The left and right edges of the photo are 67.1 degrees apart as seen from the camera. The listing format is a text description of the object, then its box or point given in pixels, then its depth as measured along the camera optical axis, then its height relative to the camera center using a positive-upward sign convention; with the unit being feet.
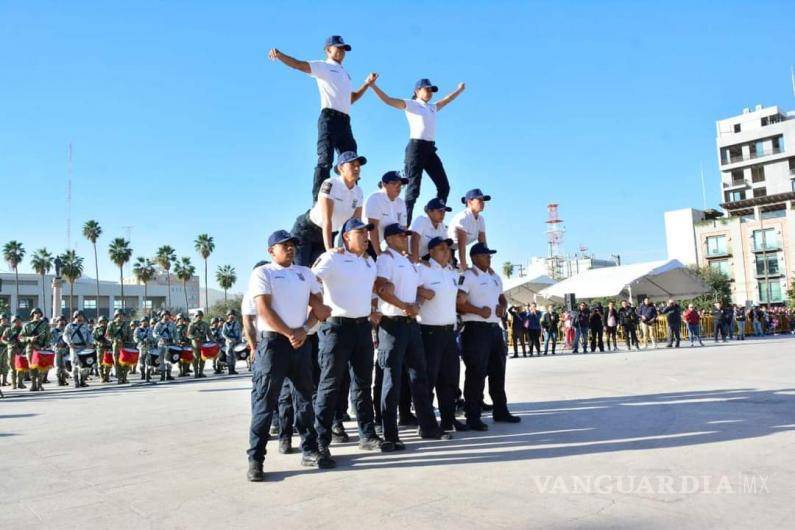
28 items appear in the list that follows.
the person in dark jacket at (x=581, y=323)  74.02 -1.13
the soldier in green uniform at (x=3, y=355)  54.95 -1.01
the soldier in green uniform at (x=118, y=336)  56.13 +0.19
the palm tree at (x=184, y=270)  252.42 +27.11
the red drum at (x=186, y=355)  58.95 -1.98
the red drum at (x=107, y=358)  56.85 -1.82
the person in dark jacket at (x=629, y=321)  75.36 -1.17
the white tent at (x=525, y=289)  96.73 +4.65
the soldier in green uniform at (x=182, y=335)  60.91 -0.02
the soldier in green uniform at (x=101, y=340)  56.49 -0.09
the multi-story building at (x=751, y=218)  205.57 +32.37
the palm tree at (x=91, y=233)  244.63 +43.17
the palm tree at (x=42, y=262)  251.39 +33.49
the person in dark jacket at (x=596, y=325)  75.36 -1.48
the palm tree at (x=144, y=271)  253.44 +27.77
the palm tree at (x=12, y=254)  252.42 +37.65
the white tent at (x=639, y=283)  82.98 +4.11
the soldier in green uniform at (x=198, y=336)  60.29 -0.22
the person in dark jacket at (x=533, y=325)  74.18 -1.03
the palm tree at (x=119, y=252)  236.43 +33.87
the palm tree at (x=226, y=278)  273.95 +24.91
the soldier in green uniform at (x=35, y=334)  52.39 +0.79
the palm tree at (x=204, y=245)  255.29 +37.51
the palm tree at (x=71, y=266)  227.61 +28.25
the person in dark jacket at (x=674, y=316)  72.78 -0.85
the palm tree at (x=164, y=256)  254.27 +33.59
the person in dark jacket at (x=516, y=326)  73.31 -1.06
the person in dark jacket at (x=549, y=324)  76.79 -1.04
